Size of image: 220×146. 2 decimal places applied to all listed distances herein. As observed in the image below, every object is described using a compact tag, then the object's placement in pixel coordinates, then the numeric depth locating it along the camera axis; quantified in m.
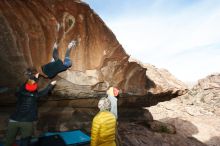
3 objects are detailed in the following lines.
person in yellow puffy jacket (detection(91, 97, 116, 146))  2.65
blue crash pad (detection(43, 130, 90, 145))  4.08
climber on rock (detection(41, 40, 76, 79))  4.10
